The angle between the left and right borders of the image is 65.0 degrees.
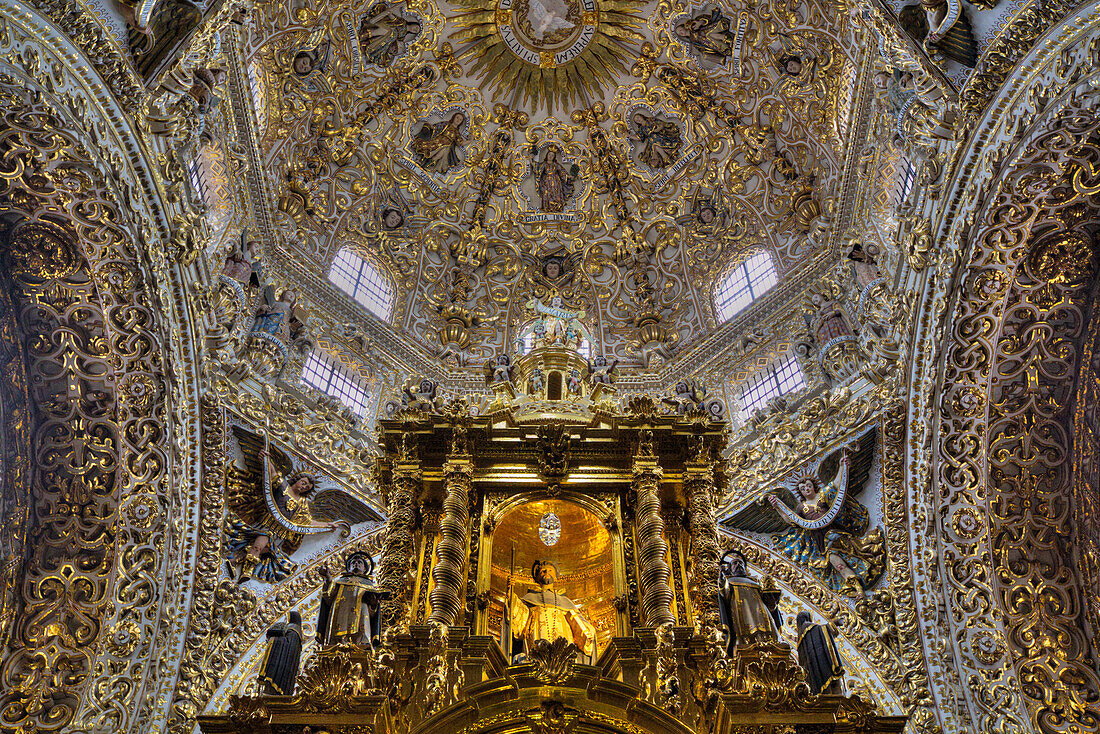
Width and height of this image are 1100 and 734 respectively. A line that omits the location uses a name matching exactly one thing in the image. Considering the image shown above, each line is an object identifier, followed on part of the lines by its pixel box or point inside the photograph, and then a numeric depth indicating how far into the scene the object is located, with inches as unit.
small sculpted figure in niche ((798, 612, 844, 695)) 405.7
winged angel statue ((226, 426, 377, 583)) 610.9
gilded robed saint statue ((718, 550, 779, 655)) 405.4
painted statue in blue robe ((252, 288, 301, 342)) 719.7
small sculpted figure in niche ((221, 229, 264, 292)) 694.5
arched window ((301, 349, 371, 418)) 768.9
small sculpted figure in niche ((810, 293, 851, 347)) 733.3
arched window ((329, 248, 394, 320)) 873.5
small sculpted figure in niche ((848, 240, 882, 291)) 704.4
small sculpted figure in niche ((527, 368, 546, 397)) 589.9
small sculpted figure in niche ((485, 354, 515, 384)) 627.8
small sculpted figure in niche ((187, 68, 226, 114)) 610.2
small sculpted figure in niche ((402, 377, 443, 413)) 565.3
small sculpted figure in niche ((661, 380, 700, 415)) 581.3
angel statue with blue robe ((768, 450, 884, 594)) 604.4
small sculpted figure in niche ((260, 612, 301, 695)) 405.1
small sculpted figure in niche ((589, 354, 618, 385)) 629.0
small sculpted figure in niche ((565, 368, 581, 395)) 595.5
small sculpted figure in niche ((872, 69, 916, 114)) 607.3
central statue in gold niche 438.9
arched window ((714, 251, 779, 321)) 875.4
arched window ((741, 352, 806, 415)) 774.3
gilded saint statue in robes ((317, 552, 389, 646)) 411.8
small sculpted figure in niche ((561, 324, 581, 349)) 632.4
